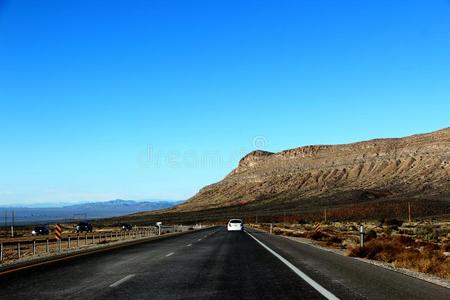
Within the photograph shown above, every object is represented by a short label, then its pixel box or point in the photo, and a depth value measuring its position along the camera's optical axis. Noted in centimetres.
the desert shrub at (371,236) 3826
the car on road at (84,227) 9925
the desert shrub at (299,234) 4521
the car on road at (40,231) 8700
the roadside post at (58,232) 3316
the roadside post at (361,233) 2269
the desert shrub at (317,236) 3875
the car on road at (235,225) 5804
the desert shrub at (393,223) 7398
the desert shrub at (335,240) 3253
